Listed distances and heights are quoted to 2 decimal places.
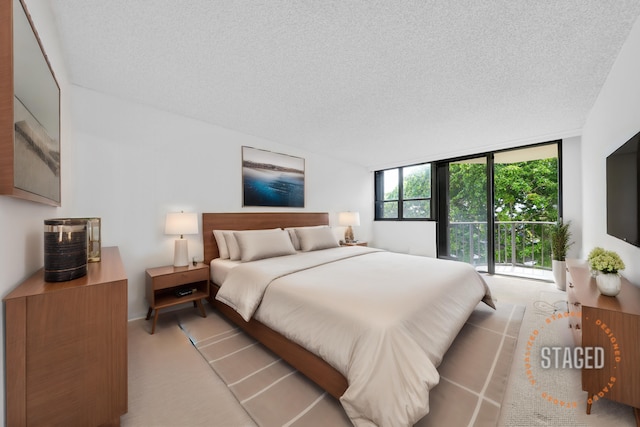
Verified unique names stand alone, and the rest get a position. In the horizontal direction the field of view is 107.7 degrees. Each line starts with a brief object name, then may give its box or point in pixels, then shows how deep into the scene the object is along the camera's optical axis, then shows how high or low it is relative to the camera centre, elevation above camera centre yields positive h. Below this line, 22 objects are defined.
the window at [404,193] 5.03 +0.48
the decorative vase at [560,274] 3.35 -0.90
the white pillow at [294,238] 3.61 -0.37
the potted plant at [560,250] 3.37 -0.55
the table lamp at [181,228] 2.55 -0.14
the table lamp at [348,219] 4.68 -0.10
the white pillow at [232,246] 2.86 -0.40
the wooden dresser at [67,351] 0.93 -0.59
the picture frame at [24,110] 0.84 +0.46
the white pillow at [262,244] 2.83 -0.38
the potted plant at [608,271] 1.47 -0.39
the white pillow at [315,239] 3.55 -0.39
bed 1.16 -0.68
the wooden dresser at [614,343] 1.24 -0.73
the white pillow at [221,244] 2.96 -0.37
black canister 1.13 -0.17
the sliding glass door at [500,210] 4.20 +0.05
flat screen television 1.40 +0.14
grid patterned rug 1.33 -1.15
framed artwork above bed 3.47 +0.57
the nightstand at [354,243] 4.59 -0.59
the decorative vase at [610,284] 1.46 -0.46
